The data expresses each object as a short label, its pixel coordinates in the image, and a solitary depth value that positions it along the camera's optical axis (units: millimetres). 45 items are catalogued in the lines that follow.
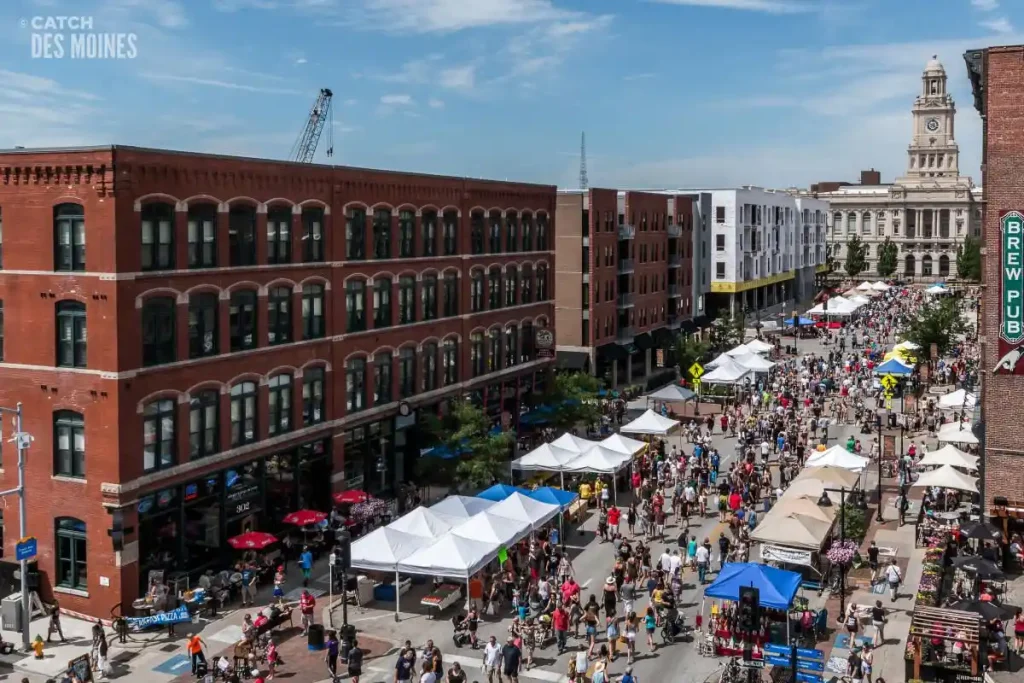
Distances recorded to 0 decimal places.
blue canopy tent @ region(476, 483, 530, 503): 37500
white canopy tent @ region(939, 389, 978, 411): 53250
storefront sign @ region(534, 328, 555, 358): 57991
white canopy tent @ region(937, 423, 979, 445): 46000
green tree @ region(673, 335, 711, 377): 71750
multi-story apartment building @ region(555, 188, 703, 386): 69000
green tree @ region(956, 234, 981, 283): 154125
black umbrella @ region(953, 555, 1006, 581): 28172
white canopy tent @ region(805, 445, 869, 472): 41125
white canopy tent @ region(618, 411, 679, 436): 49781
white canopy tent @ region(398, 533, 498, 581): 29953
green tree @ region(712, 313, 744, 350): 86256
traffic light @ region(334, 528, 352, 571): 24828
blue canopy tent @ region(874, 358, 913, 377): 63906
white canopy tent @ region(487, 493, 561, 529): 34500
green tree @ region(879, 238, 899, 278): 176125
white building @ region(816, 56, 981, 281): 190000
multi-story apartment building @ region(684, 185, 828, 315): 104312
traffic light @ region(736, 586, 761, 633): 23078
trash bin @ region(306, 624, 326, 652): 28458
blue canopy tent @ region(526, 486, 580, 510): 37578
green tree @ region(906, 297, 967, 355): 72250
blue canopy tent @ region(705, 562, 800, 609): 27109
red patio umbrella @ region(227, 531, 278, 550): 32906
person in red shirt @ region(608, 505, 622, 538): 38219
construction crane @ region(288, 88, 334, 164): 108625
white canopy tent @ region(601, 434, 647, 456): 44344
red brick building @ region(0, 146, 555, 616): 30734
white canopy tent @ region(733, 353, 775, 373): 66375
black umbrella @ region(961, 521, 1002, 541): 31344
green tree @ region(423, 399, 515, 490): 42062
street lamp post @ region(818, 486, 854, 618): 30534
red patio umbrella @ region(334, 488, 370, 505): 38750
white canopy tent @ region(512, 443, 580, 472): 42469
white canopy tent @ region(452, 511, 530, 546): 32031
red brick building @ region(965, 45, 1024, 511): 35094
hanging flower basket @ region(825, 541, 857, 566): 30547
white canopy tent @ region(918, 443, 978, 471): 41375
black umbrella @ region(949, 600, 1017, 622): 25688
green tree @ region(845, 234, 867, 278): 167125
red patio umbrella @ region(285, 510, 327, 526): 35469
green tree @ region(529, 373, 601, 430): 52219
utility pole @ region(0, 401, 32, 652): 28891
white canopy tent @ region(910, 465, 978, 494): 38456
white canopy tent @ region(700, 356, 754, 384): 62438
